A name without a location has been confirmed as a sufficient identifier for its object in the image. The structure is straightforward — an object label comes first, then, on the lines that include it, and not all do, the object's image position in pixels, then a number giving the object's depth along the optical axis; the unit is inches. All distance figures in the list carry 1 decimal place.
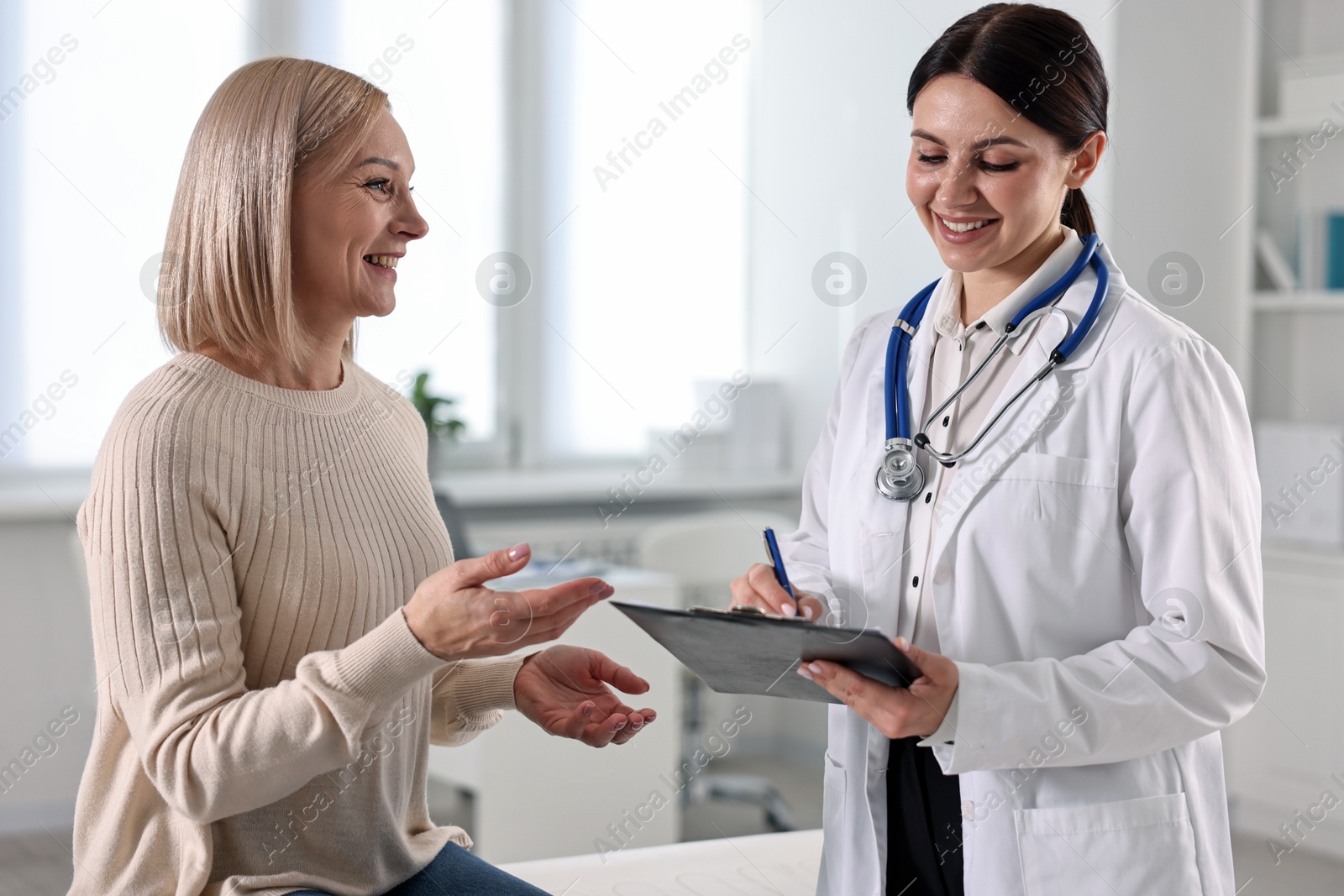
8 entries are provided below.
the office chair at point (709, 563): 142.9
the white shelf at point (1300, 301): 133.5
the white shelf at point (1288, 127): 132.9
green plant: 141.9
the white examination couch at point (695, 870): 71.0
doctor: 47.6
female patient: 43.3
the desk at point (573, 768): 114.0
